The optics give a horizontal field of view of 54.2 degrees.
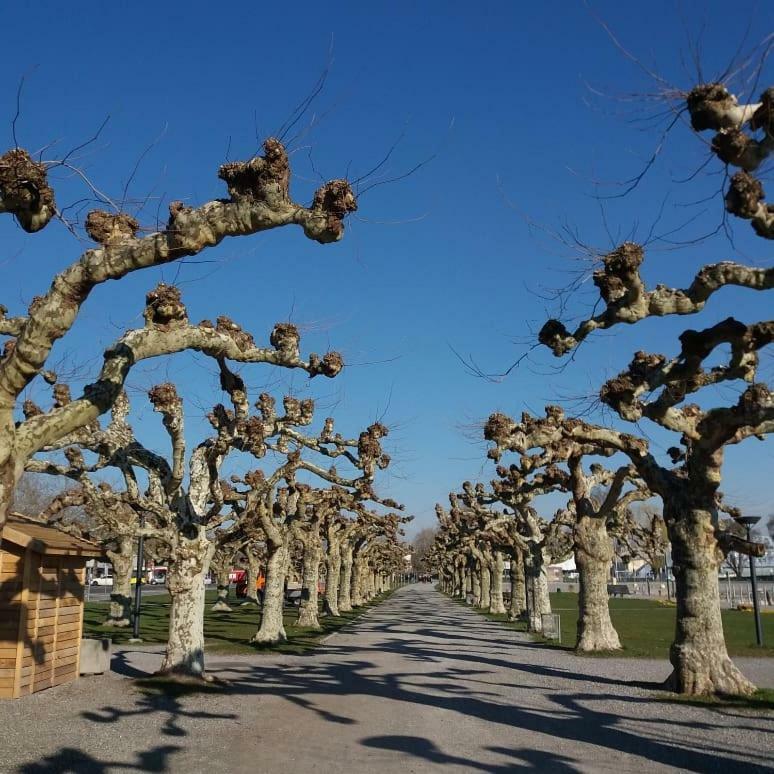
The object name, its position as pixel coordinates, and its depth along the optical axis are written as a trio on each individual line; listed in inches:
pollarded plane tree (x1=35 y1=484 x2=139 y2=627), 758.3
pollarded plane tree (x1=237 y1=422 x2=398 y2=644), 826.2
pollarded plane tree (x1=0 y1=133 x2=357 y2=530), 226.1
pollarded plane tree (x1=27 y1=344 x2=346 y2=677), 559.8
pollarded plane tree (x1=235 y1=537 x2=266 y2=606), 1899.6
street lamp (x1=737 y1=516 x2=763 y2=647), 869.9
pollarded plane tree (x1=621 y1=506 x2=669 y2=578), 1592.6
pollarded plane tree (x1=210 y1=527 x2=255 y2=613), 1531.7
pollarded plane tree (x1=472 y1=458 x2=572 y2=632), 948.3
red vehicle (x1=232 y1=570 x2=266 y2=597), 2344.6
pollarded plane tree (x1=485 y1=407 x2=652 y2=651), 708.7
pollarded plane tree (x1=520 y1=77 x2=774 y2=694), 412.5
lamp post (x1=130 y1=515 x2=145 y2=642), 900.0
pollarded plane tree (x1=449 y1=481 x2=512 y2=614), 1360.7
